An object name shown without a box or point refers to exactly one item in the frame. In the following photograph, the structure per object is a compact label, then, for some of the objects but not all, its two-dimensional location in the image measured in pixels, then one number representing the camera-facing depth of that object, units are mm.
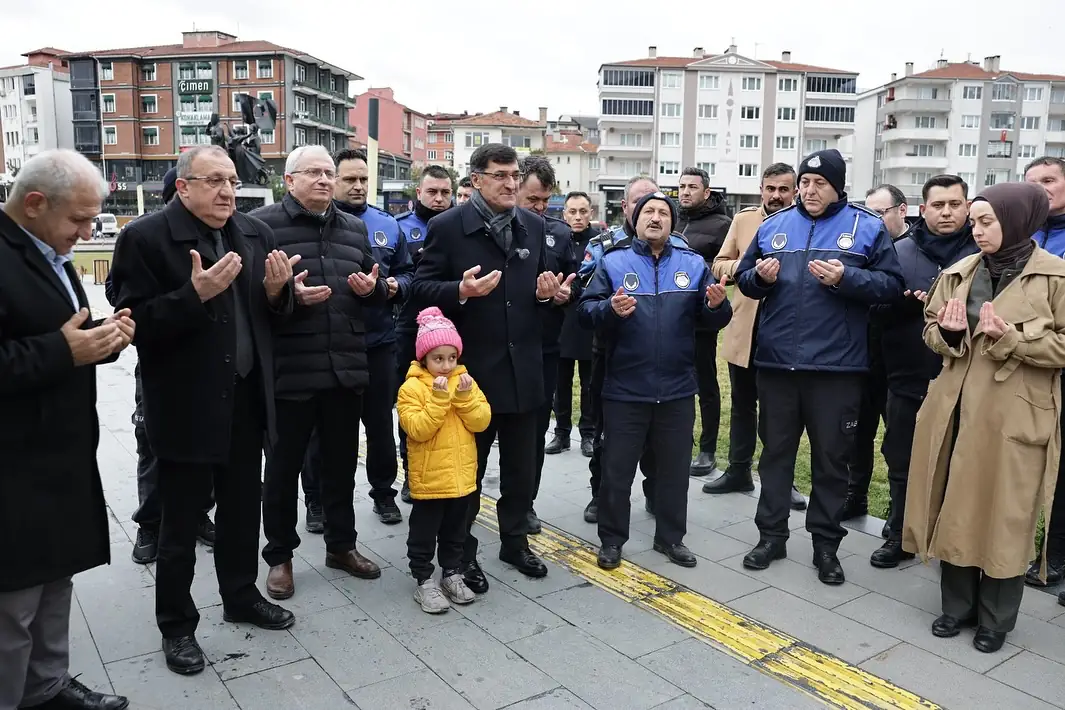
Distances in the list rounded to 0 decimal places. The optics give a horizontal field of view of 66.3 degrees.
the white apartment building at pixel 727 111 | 72000
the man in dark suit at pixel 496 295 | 4613
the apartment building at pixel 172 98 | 69125
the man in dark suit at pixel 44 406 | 2863
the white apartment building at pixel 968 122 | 73938
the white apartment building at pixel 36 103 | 81250
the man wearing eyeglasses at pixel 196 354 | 3547
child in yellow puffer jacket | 4230
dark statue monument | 15047
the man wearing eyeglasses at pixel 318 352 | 4453
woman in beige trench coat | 3916
